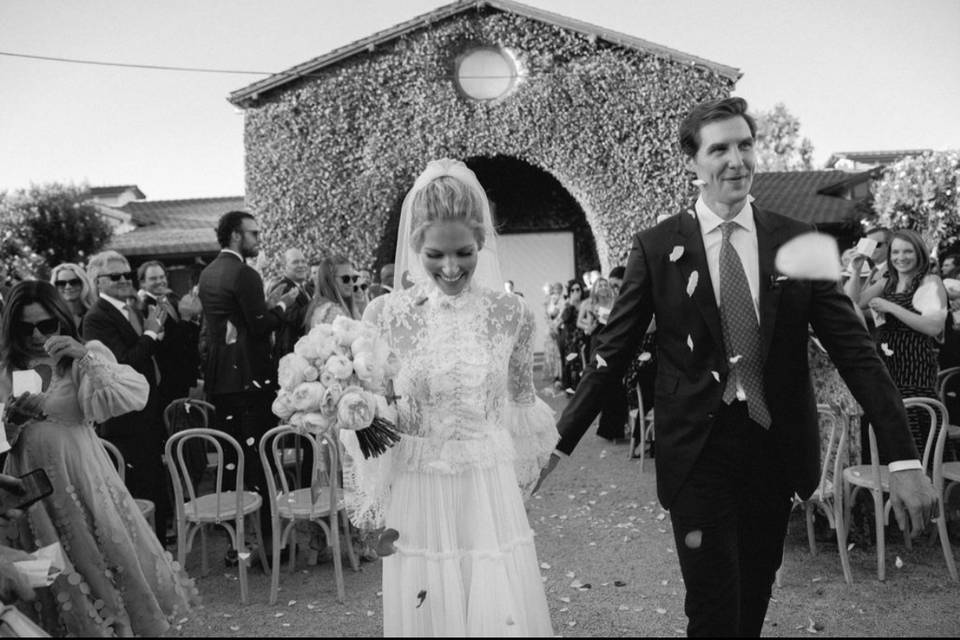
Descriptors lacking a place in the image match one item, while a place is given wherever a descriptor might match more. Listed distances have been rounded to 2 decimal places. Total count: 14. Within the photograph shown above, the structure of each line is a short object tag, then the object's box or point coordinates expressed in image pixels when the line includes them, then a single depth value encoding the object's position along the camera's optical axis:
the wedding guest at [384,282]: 7.86
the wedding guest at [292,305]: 5.77
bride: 2.20
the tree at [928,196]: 14.26
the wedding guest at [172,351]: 5.58
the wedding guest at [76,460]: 3.20
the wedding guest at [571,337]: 11.06
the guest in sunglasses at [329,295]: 5.26
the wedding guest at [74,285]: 5.00
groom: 2.22
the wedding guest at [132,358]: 4.59
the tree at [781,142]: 50.41
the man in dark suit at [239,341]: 4.97
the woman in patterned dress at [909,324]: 4.54
